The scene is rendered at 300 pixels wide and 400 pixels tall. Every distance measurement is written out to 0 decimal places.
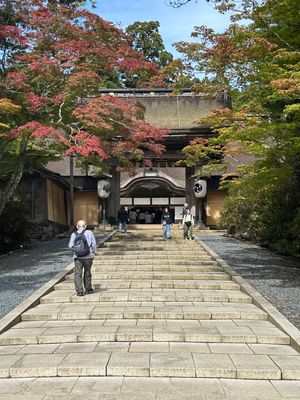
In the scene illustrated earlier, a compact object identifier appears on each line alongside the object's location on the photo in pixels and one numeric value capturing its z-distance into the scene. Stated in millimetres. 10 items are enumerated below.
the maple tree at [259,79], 8773
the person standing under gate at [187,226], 18172
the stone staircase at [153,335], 5258
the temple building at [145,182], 23203
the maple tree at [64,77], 12398
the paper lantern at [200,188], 23625
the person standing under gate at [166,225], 18994
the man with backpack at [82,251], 8859
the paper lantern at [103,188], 23547
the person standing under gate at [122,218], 21766
